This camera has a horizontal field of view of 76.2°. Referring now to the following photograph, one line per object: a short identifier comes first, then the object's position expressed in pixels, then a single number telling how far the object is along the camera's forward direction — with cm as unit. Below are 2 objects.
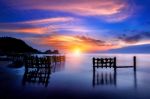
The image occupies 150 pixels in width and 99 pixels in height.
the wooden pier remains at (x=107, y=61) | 1418
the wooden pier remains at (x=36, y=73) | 1014
